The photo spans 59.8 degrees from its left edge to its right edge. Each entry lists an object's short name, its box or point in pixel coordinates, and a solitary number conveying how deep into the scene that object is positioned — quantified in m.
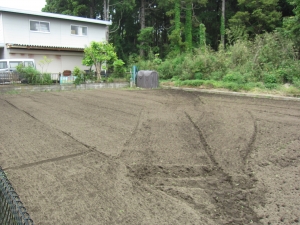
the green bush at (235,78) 13.20
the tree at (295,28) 14.43
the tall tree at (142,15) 28.45
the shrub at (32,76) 14.00
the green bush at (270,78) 12.36
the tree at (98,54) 16.14
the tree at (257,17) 23.92
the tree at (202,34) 25.55
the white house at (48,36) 17.03
